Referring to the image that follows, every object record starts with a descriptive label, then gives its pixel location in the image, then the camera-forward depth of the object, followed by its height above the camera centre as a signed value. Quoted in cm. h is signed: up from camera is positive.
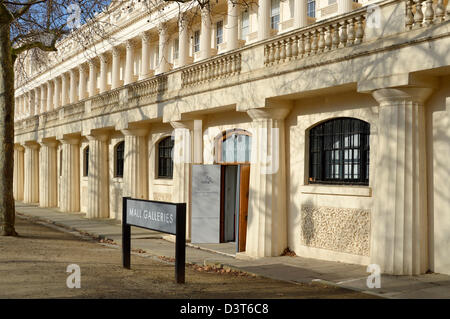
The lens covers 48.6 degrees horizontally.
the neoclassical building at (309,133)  891 +87
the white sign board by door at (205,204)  1459 -106
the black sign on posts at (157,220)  827 -94
